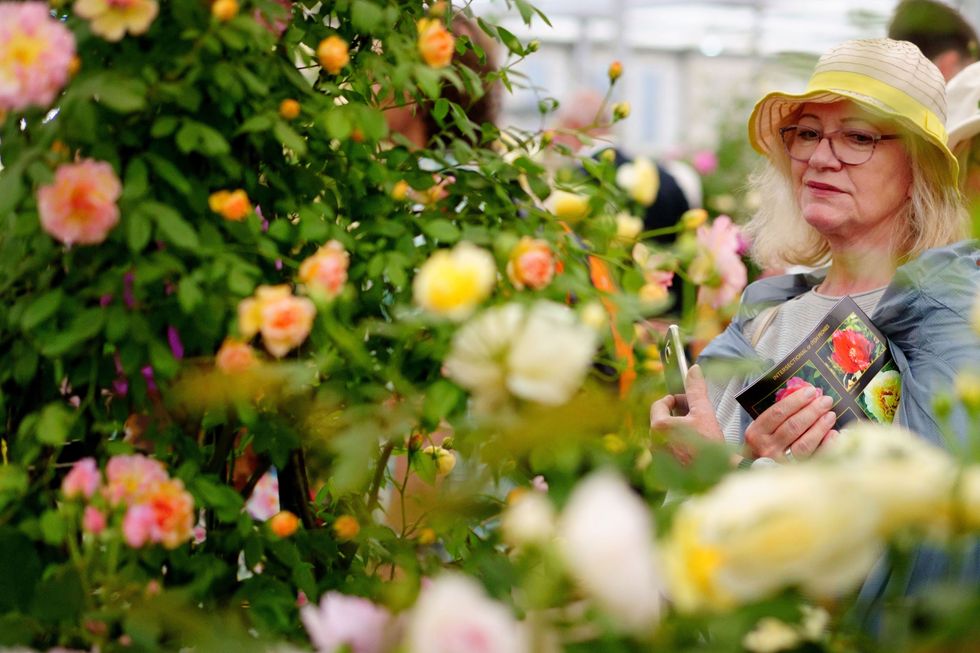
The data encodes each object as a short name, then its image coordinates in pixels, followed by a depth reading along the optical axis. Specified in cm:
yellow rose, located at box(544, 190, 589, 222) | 263
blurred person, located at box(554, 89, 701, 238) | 426
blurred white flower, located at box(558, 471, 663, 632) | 146
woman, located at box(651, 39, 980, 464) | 299
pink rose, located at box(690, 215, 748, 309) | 260
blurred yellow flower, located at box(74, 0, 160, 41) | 237
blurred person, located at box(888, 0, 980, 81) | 374
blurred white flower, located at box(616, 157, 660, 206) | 286
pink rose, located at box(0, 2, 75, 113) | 234
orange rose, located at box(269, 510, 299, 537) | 247
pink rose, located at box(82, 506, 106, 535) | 236
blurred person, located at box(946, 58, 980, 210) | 336
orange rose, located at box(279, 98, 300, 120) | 247
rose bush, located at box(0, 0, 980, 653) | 165
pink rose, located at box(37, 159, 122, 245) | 237
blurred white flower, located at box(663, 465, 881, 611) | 141
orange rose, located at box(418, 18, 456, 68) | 249
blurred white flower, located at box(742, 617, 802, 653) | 174
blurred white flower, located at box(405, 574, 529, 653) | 151
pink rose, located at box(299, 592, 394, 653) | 180
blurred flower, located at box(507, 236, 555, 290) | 238
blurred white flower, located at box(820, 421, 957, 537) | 146
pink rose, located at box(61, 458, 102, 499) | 238
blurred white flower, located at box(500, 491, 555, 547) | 165
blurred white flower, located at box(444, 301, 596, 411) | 186
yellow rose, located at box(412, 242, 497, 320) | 191
